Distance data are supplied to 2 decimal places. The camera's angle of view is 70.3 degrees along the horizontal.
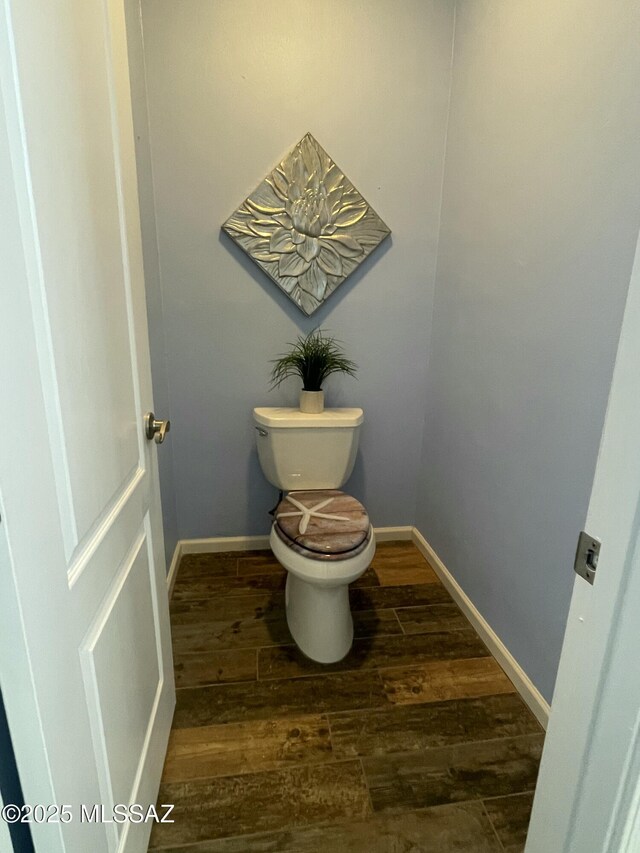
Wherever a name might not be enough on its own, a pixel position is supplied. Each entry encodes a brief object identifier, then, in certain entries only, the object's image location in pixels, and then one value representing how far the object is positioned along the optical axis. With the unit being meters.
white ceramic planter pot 1.91
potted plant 1.92
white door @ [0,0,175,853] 0.51
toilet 1.45
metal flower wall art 1.80
